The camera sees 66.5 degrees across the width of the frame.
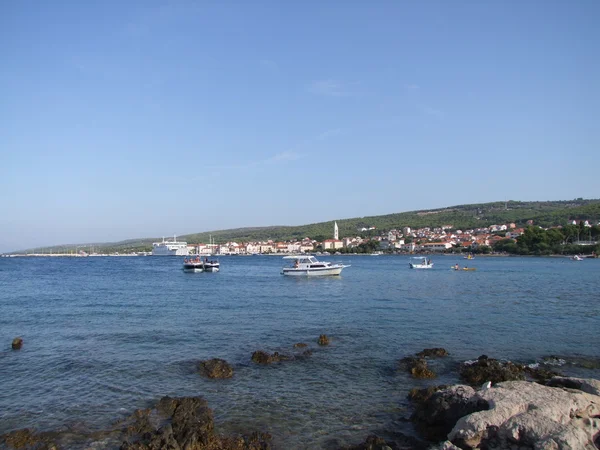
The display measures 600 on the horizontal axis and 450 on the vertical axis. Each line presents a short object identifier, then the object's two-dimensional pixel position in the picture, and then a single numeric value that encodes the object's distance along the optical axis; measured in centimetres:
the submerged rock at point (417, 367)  1341
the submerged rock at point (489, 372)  1259
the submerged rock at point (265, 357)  1502
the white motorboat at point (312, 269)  5684
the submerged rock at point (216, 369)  1359
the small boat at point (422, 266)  7498
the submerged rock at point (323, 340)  1767
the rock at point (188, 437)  875
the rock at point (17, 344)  1739
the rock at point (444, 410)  941
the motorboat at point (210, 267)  7400
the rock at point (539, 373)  1302
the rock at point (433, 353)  1558
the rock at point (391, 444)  870
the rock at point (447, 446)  774
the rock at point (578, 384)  973
